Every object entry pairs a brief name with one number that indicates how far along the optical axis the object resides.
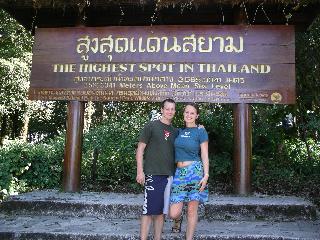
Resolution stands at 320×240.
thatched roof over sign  6.23
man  3.89
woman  3.90
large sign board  6.16
